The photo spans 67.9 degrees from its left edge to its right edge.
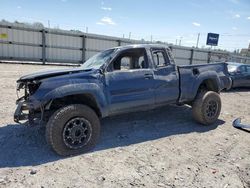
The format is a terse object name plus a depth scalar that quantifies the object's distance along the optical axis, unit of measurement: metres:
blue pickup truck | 3.15
